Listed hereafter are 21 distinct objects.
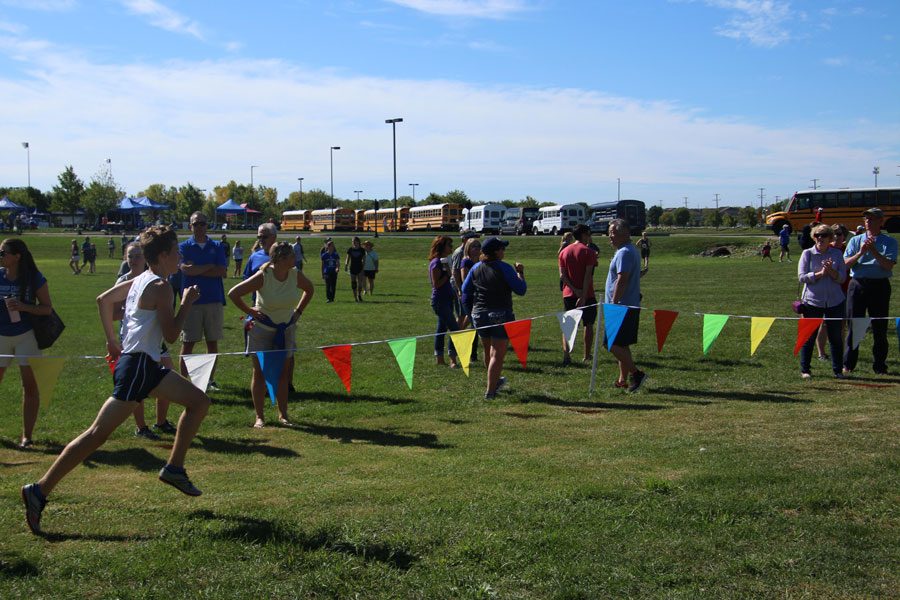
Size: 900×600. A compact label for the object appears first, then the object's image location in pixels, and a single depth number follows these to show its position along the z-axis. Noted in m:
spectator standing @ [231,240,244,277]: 34.81
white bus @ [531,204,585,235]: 63.81
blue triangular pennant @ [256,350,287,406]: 7.77
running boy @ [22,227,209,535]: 4.99
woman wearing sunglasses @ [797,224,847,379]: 9.98
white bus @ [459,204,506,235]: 68.56
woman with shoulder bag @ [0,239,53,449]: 6.93
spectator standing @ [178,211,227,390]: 9.26
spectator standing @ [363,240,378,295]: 23.63
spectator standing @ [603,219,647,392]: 9.34
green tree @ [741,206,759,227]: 111.00
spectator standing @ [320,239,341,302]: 22.48
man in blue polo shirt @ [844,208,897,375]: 10.07
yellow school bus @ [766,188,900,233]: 49.25
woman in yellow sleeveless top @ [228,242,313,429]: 7.81
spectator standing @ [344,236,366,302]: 22.72
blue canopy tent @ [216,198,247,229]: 80.56
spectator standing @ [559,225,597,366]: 10.77
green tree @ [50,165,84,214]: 100.88
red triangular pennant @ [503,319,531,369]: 9.23
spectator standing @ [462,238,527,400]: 9.20
